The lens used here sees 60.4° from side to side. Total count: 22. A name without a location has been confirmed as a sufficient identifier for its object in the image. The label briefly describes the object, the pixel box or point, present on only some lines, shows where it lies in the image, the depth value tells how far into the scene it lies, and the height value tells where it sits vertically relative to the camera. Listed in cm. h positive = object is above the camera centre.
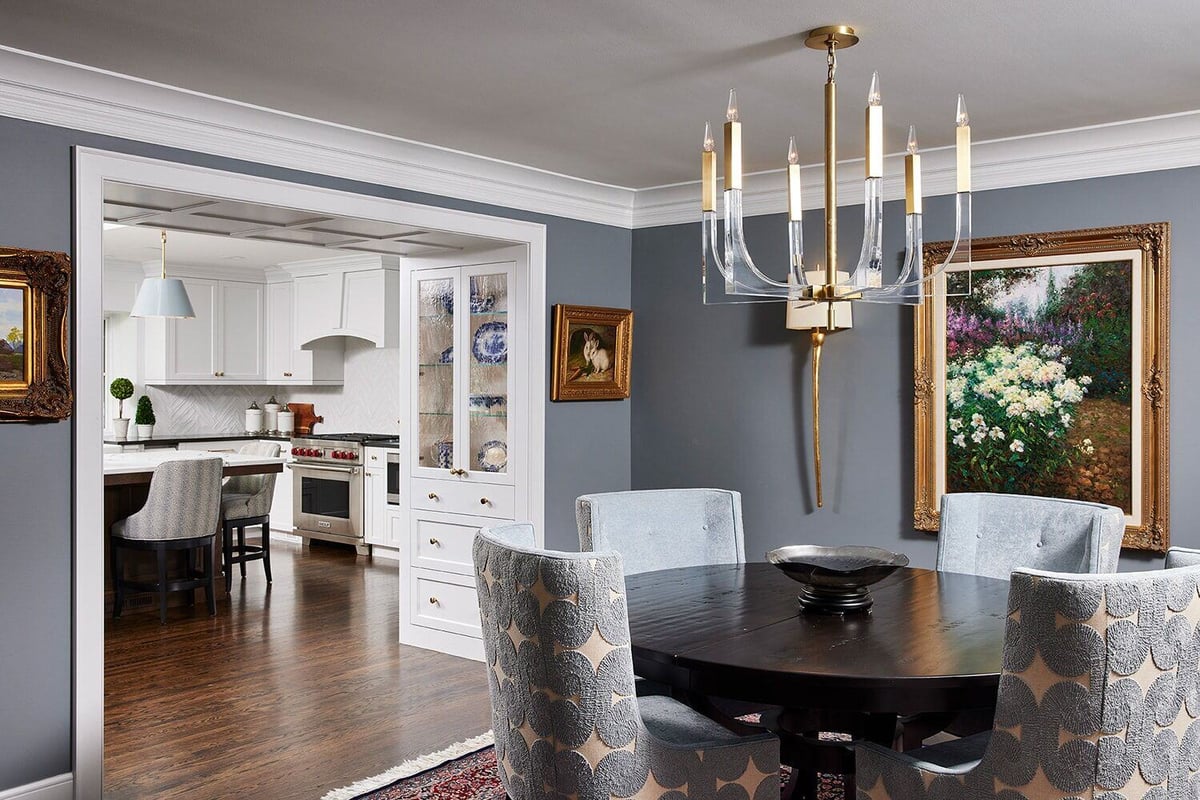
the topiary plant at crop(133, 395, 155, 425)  848 -11
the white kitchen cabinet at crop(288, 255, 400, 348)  809 +81
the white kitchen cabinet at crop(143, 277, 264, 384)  857 +51
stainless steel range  798 -70
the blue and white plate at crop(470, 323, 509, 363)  504 +27
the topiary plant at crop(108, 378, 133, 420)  836 +8
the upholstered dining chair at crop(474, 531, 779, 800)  213 -65
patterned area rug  338 -130
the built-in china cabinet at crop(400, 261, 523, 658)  500 -18
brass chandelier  246 +45
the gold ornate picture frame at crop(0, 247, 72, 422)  315 +20
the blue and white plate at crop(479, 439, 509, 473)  502 -28
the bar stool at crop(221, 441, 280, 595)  645 -72
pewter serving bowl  263 -46
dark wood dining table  212 -56
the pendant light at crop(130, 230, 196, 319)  688 +65
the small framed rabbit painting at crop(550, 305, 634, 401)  504 +23
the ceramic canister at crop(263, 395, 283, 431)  929 -14
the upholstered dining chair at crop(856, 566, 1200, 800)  182 -53
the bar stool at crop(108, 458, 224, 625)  567 -69
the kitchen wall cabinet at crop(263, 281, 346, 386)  880 +39
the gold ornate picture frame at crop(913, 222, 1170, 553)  394 +10
